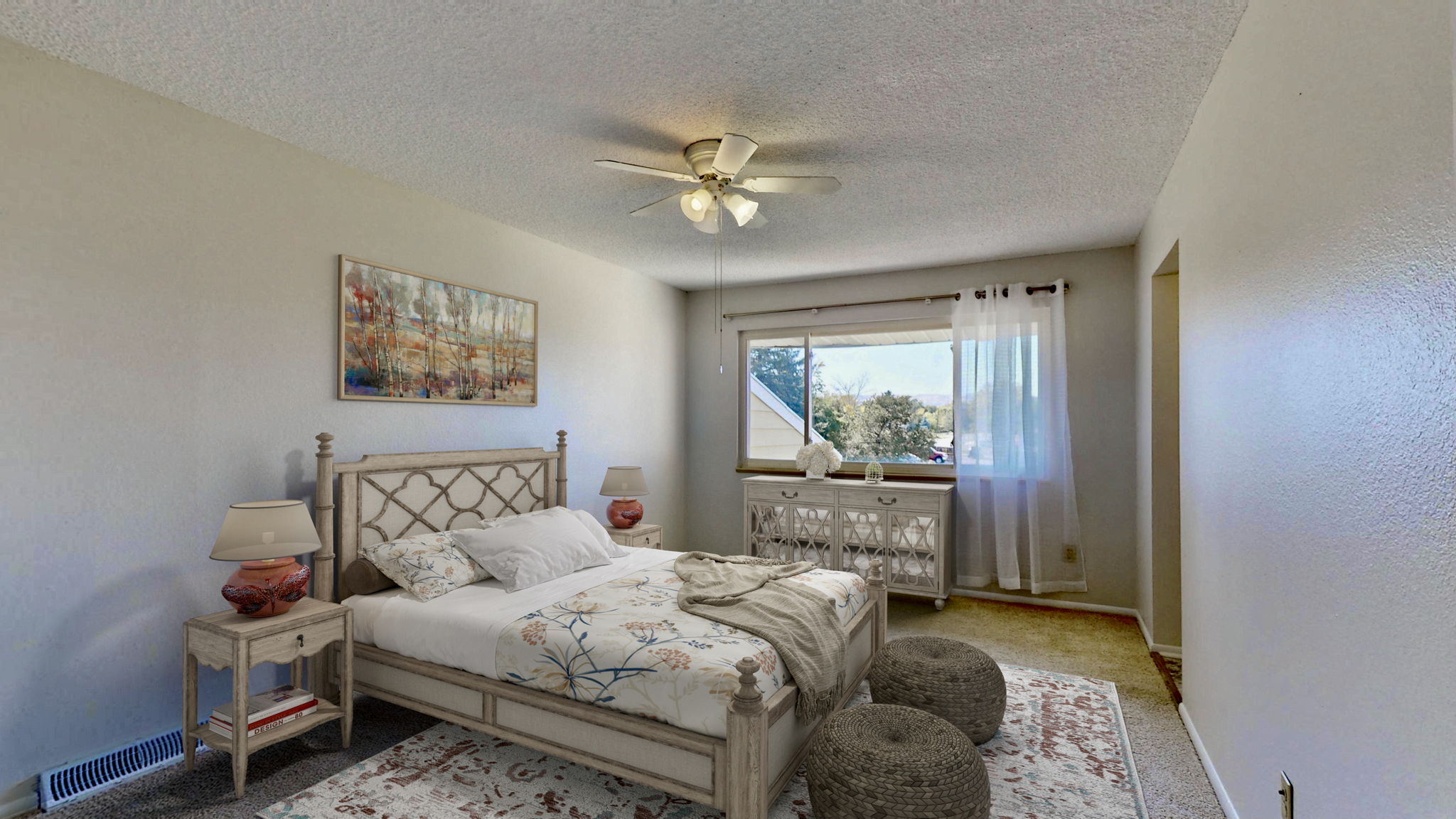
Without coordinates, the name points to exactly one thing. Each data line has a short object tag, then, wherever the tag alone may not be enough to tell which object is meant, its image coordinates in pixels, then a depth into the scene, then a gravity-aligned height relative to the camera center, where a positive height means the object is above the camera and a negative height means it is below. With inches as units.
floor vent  86.4 -50.0
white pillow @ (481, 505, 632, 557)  146.8 -25.9
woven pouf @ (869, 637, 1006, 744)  103.5 -43.9
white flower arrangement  205.5 -13.0
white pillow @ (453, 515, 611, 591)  120.8 -25.7
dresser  183.2 -32.1
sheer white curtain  185.5 -8.2
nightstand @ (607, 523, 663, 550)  173.3 -32.1
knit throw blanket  93.7 -31.0
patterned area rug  88.4 -54.0
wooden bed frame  78.7 -40.7
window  207.5 +8.6
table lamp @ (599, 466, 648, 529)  178.4 -20.0
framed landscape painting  126.9 +17.8
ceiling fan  102.3 +40.8
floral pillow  114.1 -26.6
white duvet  83.7 -32.5
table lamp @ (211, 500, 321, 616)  93.4 -19.2
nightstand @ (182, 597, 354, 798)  89.4 -33.9
